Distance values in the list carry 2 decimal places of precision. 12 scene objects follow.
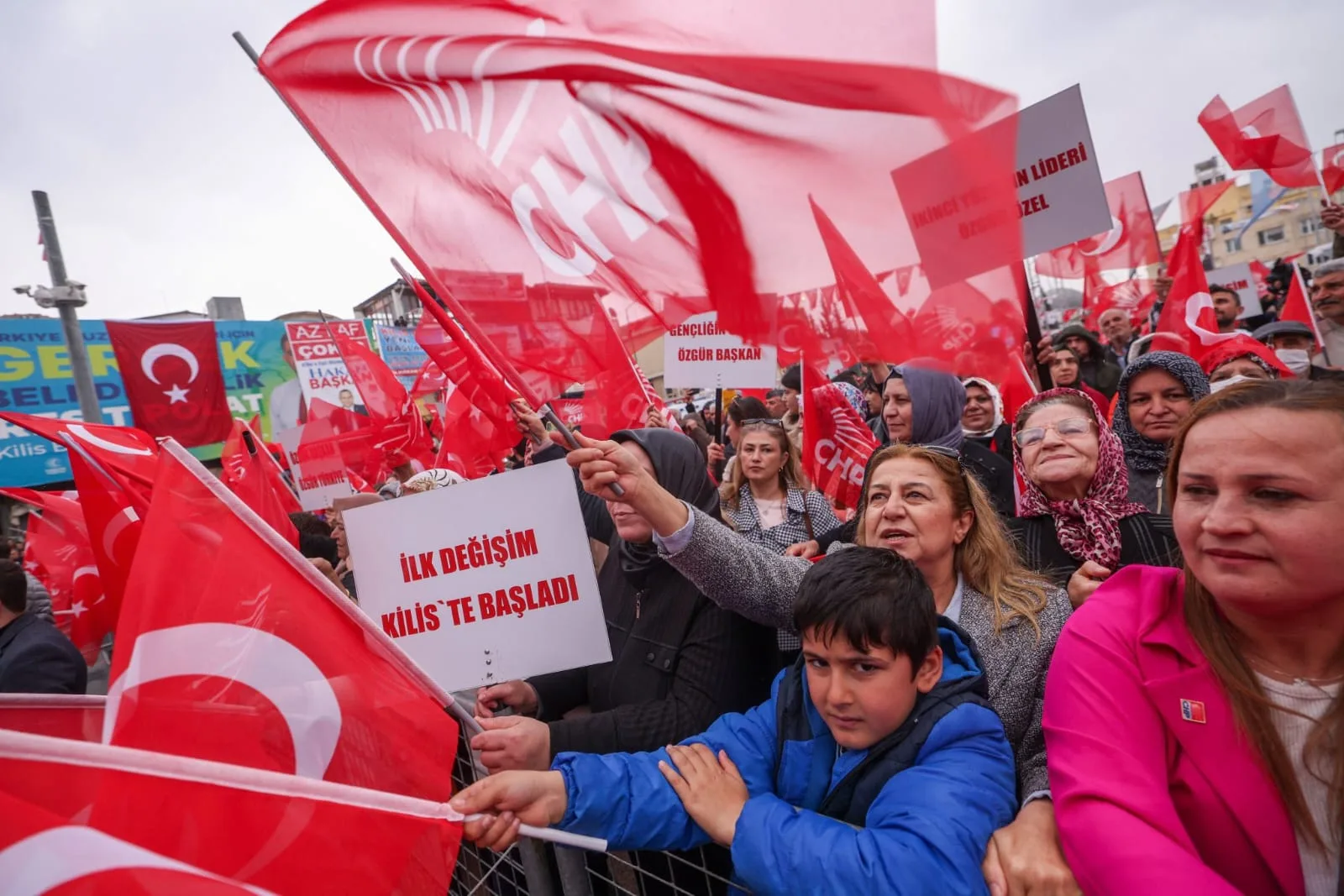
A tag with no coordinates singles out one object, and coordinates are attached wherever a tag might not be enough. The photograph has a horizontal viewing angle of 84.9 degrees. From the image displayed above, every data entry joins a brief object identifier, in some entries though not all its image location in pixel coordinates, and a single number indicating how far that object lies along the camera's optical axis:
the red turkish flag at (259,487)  4.34
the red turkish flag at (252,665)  1.20
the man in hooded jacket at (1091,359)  6.15
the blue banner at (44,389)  14.79
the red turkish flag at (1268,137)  5.99
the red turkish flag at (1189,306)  5.30
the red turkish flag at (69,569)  5.19
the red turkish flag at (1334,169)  6.88
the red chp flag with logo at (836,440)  4.33
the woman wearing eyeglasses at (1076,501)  2.40
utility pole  6.71
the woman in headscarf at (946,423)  3.74
